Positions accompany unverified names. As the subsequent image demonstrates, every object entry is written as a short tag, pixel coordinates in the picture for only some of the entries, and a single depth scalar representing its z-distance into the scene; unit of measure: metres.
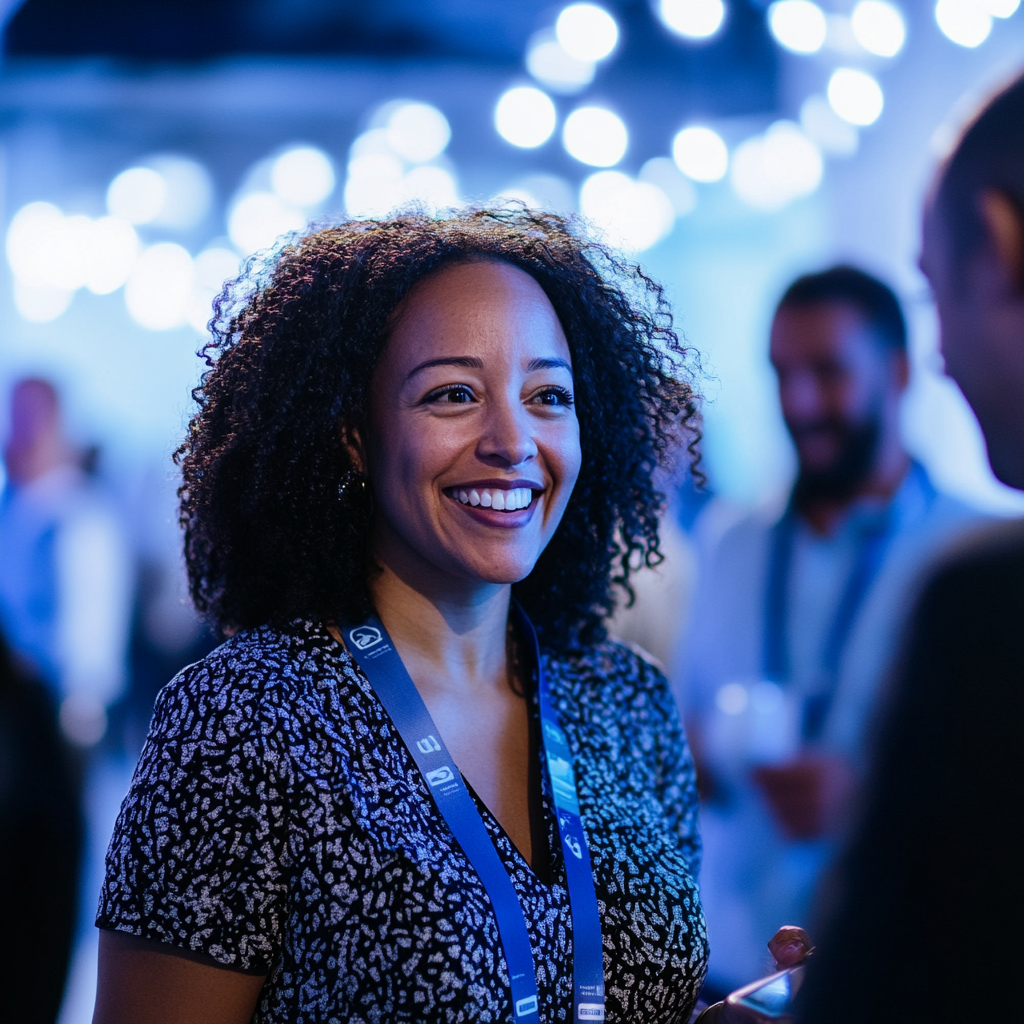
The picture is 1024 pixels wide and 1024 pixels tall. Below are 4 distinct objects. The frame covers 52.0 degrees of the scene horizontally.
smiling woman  1.35
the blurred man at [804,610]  2.28
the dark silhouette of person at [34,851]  2.23
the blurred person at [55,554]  4.93
